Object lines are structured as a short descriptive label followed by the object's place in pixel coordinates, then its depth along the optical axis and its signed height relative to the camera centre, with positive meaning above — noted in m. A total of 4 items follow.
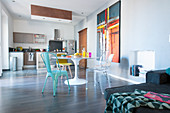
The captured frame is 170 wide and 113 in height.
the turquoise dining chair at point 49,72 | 2.30 -0.40
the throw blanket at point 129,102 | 0.92 -0.42
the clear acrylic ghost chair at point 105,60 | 2.84 -0.22
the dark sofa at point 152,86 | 0.90 -0.42
